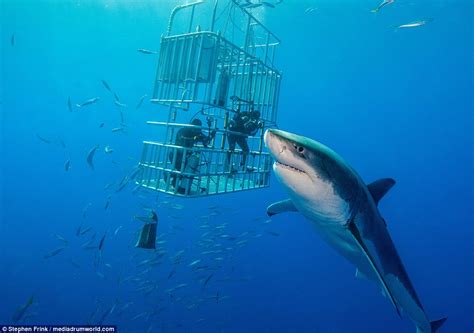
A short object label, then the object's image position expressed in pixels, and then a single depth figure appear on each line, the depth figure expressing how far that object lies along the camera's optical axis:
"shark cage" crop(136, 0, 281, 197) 5.00
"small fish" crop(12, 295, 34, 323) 5.26
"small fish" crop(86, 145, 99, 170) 6.38
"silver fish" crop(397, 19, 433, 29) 6.49
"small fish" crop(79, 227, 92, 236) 7.06
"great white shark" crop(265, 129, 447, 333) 2.33
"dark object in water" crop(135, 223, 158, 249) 5.47
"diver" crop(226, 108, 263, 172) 6.27
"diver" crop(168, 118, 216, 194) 4.92
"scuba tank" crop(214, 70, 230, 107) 5.69
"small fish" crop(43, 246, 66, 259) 6.70
